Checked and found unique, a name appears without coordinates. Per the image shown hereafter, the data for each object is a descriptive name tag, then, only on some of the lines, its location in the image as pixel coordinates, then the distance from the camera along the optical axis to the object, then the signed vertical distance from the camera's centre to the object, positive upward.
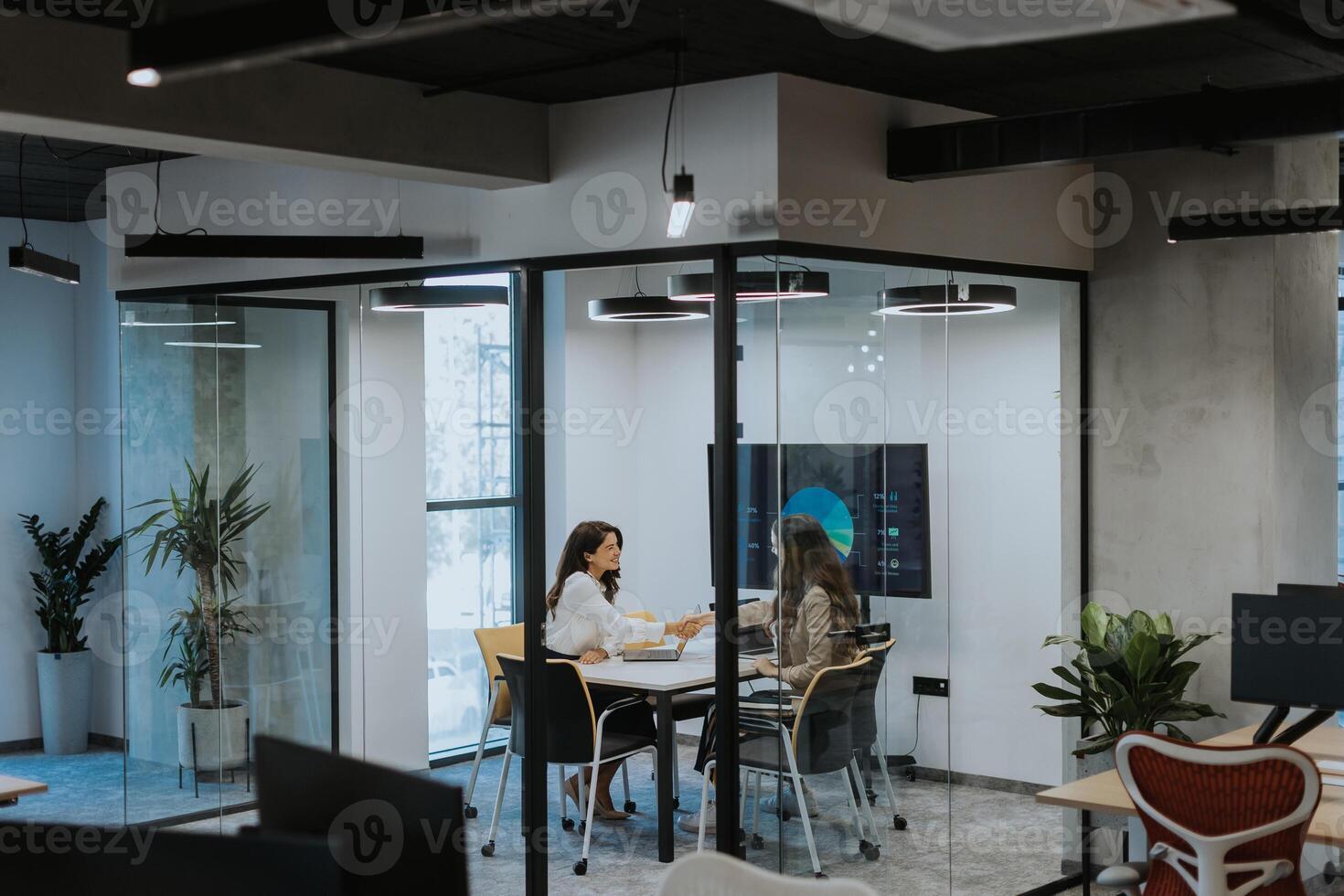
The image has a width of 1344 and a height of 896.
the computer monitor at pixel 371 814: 1.79 -0.51
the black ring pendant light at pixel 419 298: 5.78 +0.71
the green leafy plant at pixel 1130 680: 5.28 -0.89
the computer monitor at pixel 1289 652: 4.39 -0.65
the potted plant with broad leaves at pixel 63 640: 8.17 -1.05
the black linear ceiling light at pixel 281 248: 5.41 +0.89
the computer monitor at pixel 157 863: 1.63 -0.50
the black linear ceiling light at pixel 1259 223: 4.96 +0.87
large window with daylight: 7.63 -0.23
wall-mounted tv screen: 4.78 -0.17
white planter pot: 6.15 -1.24
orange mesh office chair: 3.53 -0.95
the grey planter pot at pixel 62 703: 8.20 -1.43
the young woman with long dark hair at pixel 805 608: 4.76 -0.53
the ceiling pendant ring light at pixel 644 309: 7.08 +0.80
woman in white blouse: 6.36 -0.76
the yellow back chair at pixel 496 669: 6.32 -0.98
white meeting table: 5.73 -0.96
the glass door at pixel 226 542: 6.04 -0.36
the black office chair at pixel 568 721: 5.76 -1.11
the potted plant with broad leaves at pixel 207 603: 6.14 -0.63
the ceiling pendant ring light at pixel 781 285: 4.72 +0.61
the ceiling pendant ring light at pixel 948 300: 5.11 +0.62
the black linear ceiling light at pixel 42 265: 5.91 +0.90
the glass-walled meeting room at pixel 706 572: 4.79 -0.48
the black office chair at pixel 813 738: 4.74 -0.99
